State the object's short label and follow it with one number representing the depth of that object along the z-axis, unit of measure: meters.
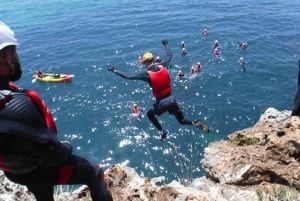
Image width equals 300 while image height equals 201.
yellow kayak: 29.84
